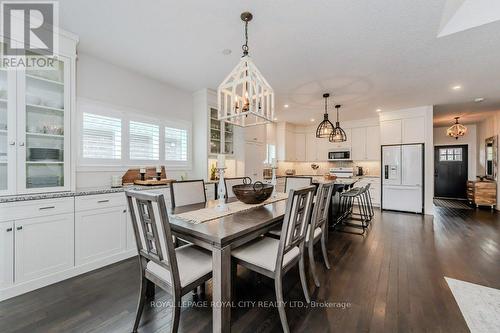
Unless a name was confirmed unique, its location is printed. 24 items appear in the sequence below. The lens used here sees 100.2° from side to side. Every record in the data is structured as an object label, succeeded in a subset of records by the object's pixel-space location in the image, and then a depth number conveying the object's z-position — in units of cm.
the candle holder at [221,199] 205
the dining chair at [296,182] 330
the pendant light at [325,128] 416
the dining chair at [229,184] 309
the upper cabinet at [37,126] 204
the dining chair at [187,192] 236
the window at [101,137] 280
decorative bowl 224
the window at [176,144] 381
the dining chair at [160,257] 130
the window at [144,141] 330
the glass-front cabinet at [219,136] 419
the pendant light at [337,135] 434
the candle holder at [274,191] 288
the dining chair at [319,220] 206
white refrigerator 524
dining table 133
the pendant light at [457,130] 571
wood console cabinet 552
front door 715
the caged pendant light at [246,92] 196
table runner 174
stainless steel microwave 660
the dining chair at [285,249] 153
